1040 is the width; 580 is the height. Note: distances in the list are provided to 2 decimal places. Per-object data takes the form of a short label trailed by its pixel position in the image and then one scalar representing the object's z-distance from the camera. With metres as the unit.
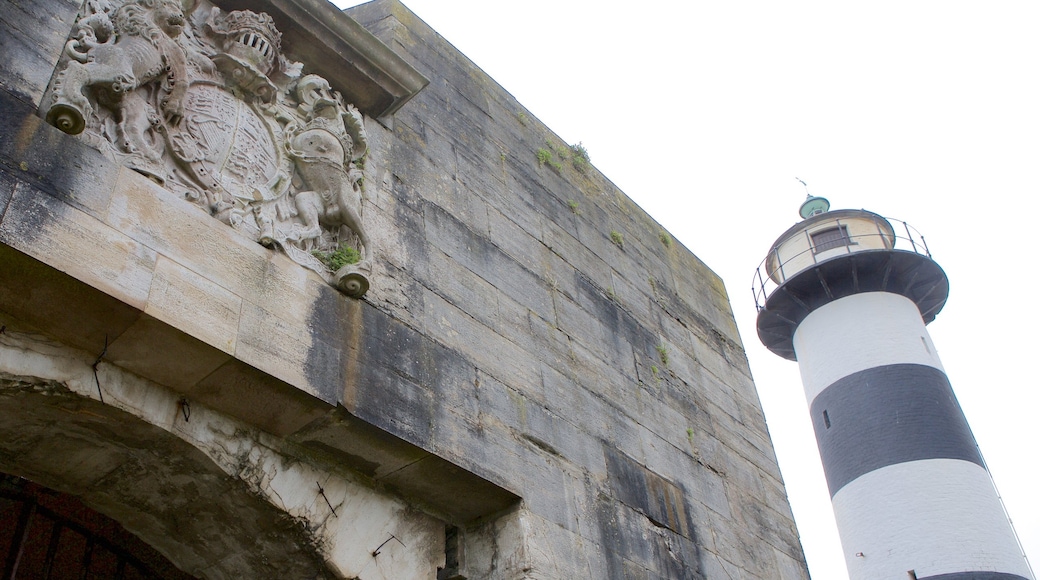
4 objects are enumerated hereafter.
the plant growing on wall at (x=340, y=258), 3.75
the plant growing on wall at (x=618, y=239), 6.36
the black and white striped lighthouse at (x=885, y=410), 13.02
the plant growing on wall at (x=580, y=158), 6.54
